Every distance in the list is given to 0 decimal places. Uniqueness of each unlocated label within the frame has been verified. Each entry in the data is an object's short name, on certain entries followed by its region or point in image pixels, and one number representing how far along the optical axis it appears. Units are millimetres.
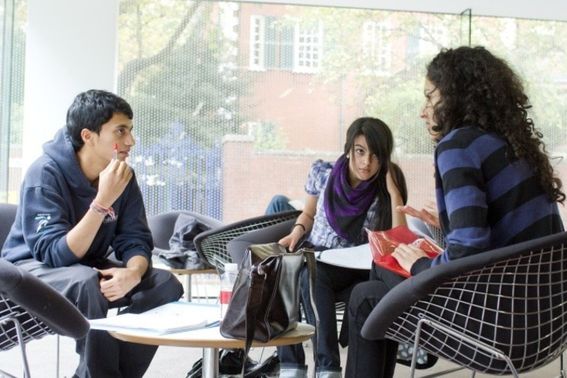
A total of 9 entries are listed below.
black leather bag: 1979
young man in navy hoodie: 2645
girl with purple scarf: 3535
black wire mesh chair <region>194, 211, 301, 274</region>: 3957
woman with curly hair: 2133
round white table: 1925
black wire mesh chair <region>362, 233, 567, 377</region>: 2035
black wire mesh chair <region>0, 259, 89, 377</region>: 1938
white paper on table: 2021
